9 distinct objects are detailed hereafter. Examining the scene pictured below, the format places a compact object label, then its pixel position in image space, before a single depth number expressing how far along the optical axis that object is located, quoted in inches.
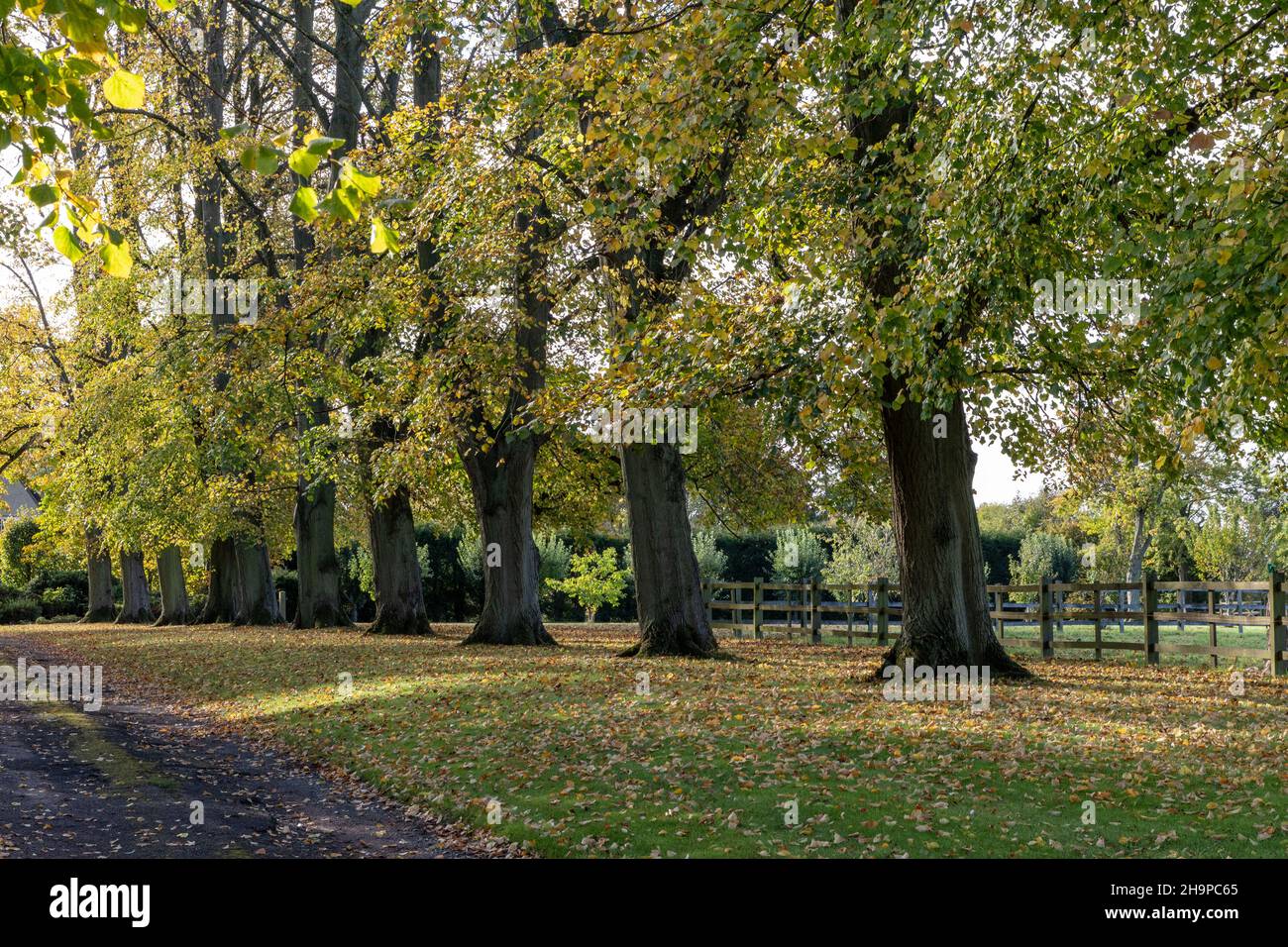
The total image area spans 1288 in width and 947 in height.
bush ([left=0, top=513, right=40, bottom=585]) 1889.8
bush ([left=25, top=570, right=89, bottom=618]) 1859.0
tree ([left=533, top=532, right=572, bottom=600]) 1642.5
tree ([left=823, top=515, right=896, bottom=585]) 1600.6
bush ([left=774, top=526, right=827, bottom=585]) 1678.0
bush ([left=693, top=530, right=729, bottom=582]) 1674.5
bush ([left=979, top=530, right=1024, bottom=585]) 1975.9
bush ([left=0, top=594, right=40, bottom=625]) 1759.4
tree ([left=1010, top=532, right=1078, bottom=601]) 1780.3
